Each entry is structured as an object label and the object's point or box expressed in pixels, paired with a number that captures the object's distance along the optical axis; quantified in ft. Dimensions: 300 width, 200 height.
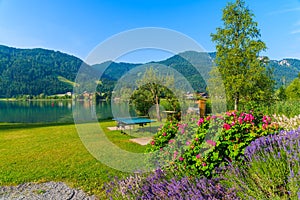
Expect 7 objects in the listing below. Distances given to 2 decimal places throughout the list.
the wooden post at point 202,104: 37.61
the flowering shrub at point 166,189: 7.52
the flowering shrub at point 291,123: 20.79
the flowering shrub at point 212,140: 10.25
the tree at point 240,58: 45.48
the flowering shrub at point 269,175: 6.45
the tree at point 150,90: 47.78
